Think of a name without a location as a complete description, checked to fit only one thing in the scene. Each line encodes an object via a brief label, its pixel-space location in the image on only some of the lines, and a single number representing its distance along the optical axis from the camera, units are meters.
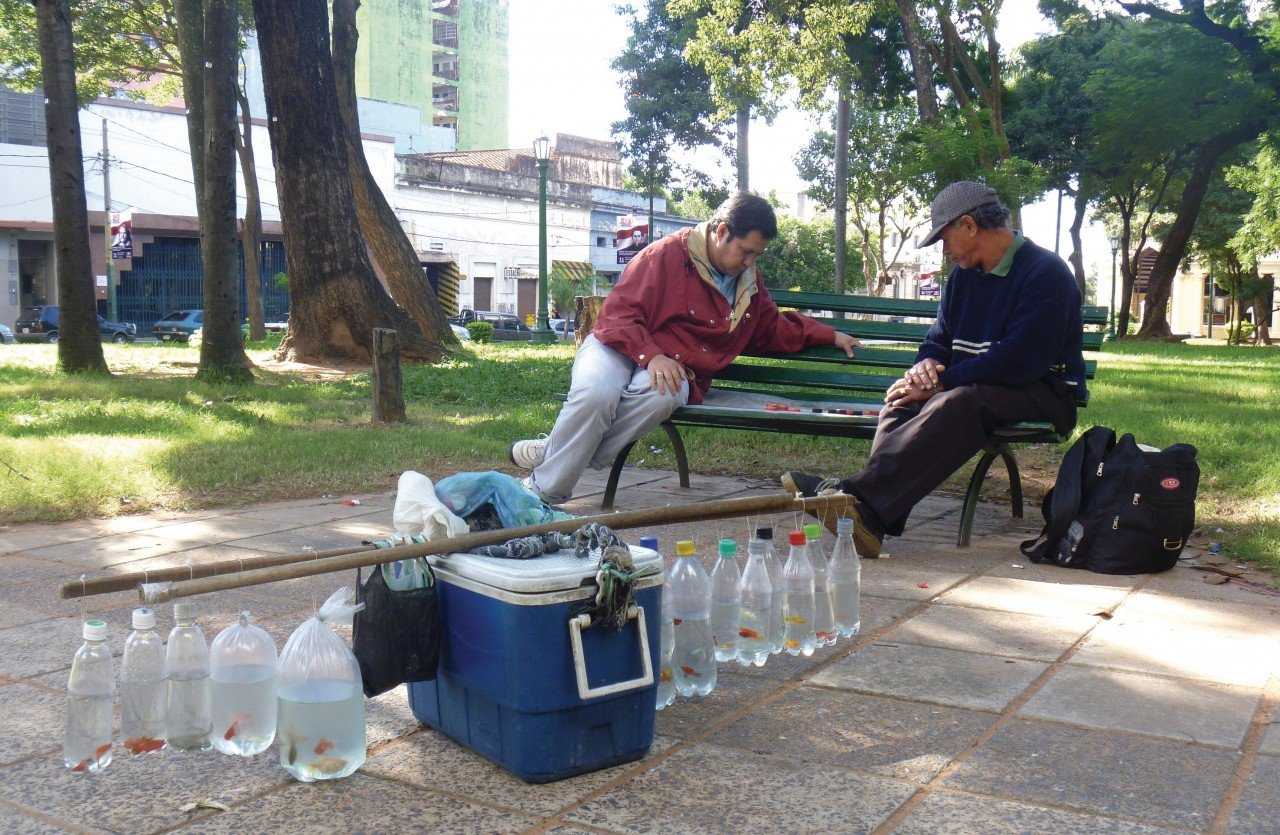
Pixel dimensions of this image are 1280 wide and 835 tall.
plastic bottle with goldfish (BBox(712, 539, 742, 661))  3.04
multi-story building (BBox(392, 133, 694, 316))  48.25
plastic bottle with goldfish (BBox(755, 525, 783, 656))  3.17
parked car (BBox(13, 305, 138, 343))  34.53
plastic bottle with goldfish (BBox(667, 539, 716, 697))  2.96
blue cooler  2.41
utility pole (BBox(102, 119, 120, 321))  36.72
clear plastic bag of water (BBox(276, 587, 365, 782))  2.47
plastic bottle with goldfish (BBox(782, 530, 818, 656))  3.22
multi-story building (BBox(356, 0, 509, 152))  60.69
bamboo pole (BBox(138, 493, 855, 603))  2.33
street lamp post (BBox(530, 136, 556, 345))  26.77
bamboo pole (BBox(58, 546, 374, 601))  2.30
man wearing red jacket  4.99
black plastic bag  2.54
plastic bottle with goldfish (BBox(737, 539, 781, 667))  3.14
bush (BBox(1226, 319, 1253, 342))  46.22
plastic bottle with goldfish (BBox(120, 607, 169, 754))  2.43
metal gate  39.66
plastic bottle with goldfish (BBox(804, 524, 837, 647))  3.39
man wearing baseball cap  4.57
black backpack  4.34
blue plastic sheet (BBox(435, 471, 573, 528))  2.93
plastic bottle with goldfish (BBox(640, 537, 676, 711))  2.87
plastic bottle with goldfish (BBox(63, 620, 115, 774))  2.39
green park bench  5.11
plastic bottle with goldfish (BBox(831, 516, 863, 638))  3.47
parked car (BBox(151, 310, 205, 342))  36.03
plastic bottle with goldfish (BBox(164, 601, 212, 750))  2.48
